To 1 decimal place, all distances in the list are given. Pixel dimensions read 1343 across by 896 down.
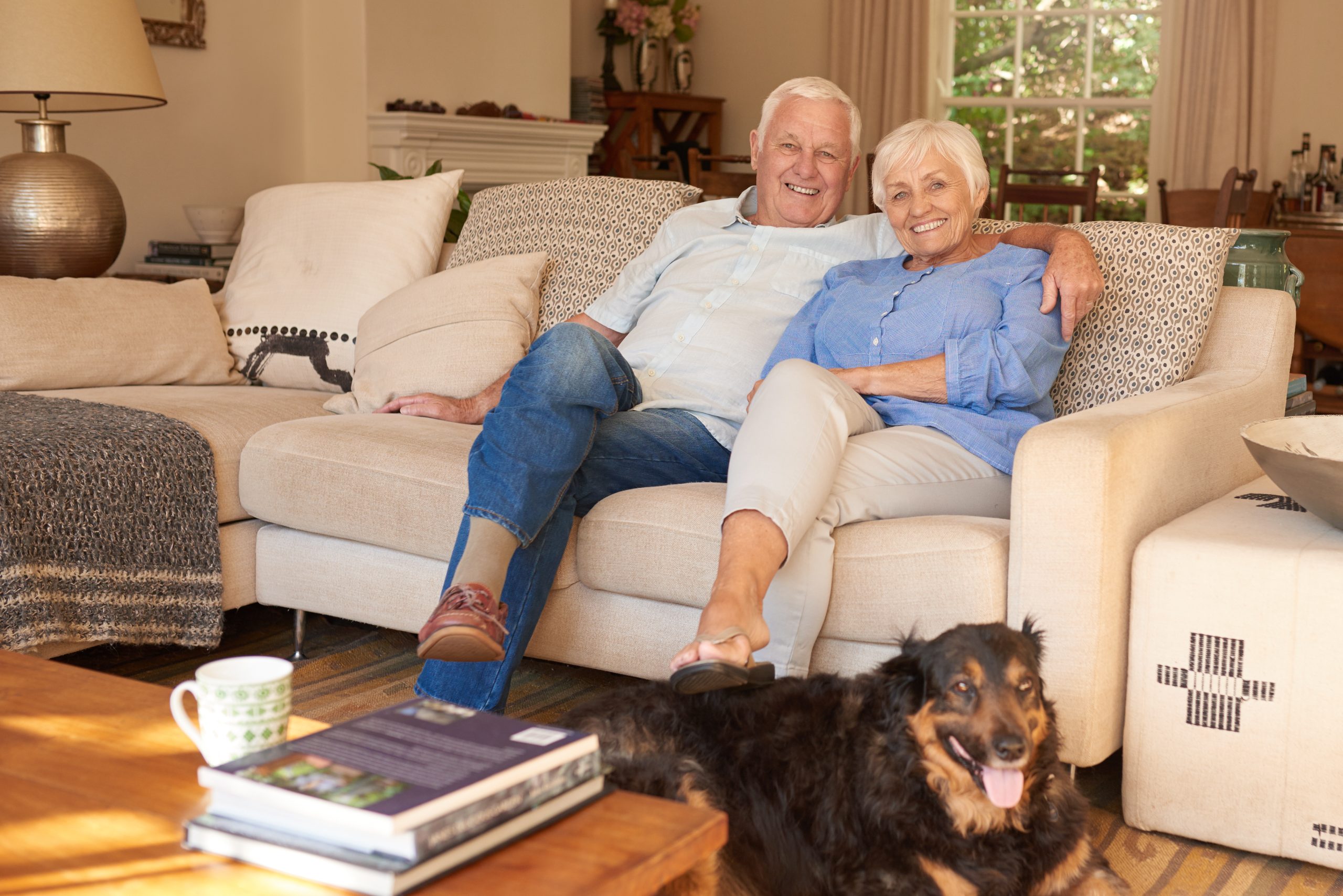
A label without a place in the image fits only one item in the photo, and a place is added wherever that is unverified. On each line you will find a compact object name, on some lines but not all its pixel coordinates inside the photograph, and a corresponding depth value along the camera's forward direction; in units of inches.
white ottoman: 61.2
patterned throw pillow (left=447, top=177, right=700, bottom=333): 105.1
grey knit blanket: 78.7
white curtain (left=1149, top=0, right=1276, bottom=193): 235.0
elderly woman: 64.6
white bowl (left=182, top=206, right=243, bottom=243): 149.5
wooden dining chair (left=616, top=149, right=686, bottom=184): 225.1
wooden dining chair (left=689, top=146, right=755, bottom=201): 153.7
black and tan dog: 51.4
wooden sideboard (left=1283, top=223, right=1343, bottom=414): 179.5
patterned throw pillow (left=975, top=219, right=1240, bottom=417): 81.3
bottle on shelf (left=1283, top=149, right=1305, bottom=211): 225.9
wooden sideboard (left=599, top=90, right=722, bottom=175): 258.1
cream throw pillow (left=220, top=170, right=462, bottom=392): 111.7
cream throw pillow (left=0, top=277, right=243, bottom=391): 100.7
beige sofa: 64.5
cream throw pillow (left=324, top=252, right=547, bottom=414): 99.4
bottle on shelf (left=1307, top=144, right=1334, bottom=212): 216.8
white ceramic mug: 38.4
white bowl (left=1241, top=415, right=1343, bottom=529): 62.7
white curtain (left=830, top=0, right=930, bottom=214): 268.7
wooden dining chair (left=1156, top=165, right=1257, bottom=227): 186.1
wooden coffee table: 33.4
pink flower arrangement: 260.5
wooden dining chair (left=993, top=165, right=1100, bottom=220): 198.2
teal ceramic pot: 96.8
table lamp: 115.3
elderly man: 69.9
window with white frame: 259.8
